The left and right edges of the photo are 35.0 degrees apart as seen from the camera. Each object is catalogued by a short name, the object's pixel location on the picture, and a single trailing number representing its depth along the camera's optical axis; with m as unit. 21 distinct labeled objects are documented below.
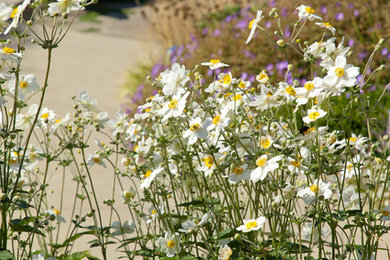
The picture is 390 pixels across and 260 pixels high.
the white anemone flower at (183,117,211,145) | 1.91
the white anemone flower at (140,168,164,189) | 2.05
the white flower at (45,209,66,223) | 2.71
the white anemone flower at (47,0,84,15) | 2.15
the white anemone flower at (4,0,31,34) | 1.92
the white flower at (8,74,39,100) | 2.50
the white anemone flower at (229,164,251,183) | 1.94
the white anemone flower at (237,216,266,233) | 1.87
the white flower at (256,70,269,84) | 2.17
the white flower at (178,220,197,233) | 2.06
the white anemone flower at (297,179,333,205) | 1.94
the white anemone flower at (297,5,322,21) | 2.14
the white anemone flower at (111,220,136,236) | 2.69
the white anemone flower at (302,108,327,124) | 1.87
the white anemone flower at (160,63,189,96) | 1.99
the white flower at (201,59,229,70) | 2.10
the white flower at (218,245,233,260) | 1.95
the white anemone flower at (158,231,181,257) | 2.16
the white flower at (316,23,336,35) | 2.13
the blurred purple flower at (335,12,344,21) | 6.58
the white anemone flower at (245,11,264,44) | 2.04
